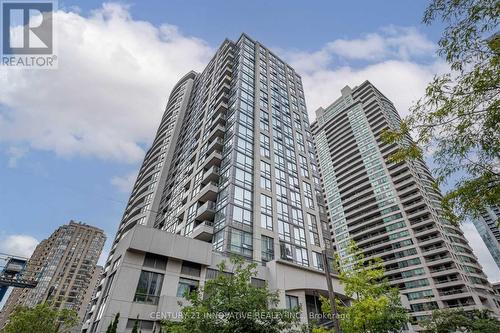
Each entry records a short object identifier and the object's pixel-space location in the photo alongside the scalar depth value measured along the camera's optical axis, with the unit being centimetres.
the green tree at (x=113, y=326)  1629
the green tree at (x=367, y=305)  1317
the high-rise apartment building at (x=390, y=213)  5497
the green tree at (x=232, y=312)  1192
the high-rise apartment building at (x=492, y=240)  10474
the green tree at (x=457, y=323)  2389
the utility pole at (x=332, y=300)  1084
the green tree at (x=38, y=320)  2195
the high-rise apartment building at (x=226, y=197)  2161
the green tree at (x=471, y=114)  596
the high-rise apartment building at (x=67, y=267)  10594
